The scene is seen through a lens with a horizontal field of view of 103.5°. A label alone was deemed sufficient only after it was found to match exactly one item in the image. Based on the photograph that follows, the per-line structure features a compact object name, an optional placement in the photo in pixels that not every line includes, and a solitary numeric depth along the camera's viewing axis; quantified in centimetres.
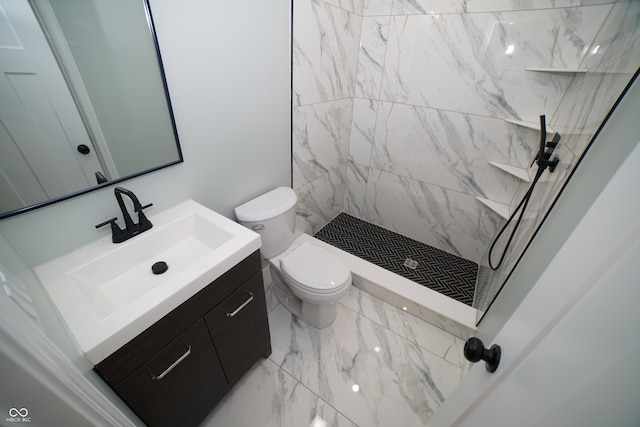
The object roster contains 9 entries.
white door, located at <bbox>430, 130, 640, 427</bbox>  28
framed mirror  73
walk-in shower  125
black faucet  94
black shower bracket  118
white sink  69
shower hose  123
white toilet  143
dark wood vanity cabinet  76
